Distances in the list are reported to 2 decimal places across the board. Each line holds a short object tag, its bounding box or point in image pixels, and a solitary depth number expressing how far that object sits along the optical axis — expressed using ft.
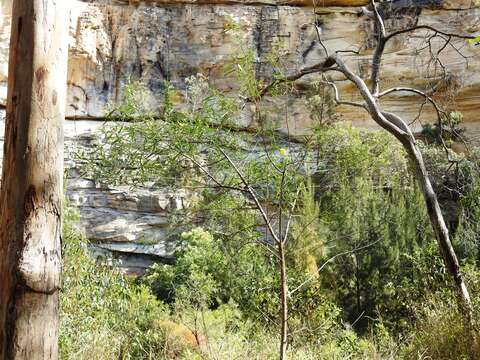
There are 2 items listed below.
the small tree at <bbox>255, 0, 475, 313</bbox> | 13.64
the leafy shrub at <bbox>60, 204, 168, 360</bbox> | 14.05
